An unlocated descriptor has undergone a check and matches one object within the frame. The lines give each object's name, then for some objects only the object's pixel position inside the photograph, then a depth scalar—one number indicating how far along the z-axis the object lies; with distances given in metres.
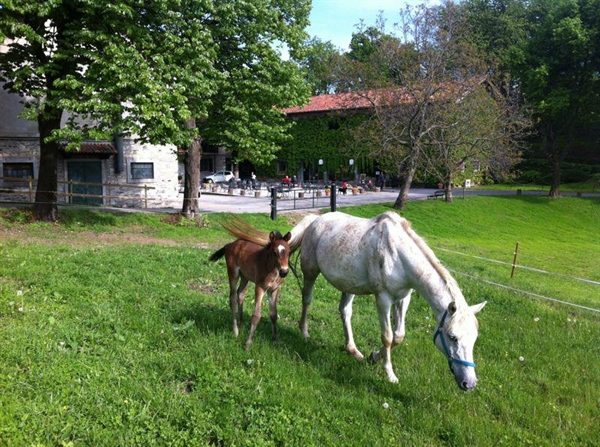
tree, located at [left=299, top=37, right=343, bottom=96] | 32.59
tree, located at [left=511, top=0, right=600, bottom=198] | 35.22
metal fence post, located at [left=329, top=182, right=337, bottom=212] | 21.95
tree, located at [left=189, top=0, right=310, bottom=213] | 18.50
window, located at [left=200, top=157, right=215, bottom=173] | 57.56
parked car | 48.94
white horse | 4.73
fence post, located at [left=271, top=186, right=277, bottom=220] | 22.52
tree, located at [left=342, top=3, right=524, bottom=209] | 27.88
